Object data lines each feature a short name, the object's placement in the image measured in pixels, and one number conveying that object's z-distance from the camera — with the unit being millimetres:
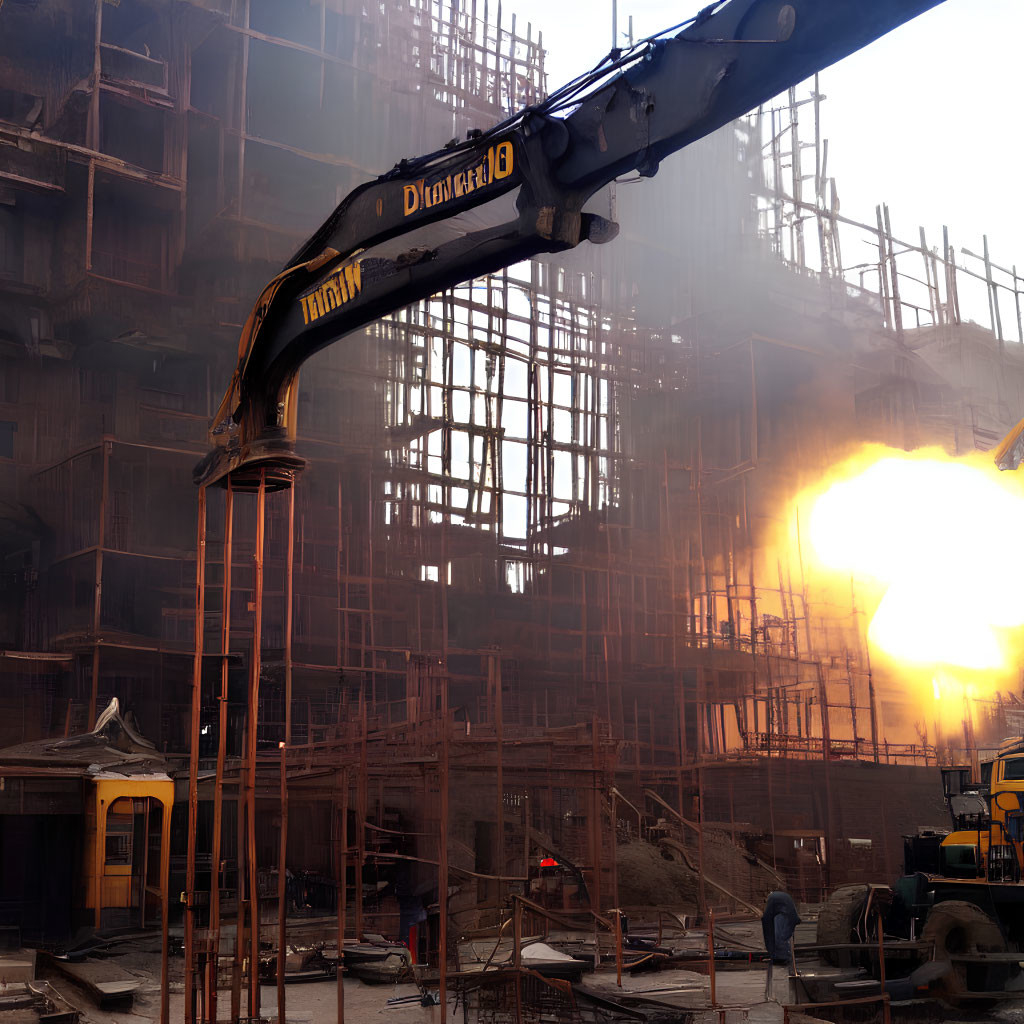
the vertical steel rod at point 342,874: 12284
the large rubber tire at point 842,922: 16555
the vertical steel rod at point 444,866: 12471
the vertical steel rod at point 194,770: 10523
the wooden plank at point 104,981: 14820
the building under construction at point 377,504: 27203
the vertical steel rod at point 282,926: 10594
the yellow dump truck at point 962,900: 14953
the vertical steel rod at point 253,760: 10359
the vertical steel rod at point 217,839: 10523
